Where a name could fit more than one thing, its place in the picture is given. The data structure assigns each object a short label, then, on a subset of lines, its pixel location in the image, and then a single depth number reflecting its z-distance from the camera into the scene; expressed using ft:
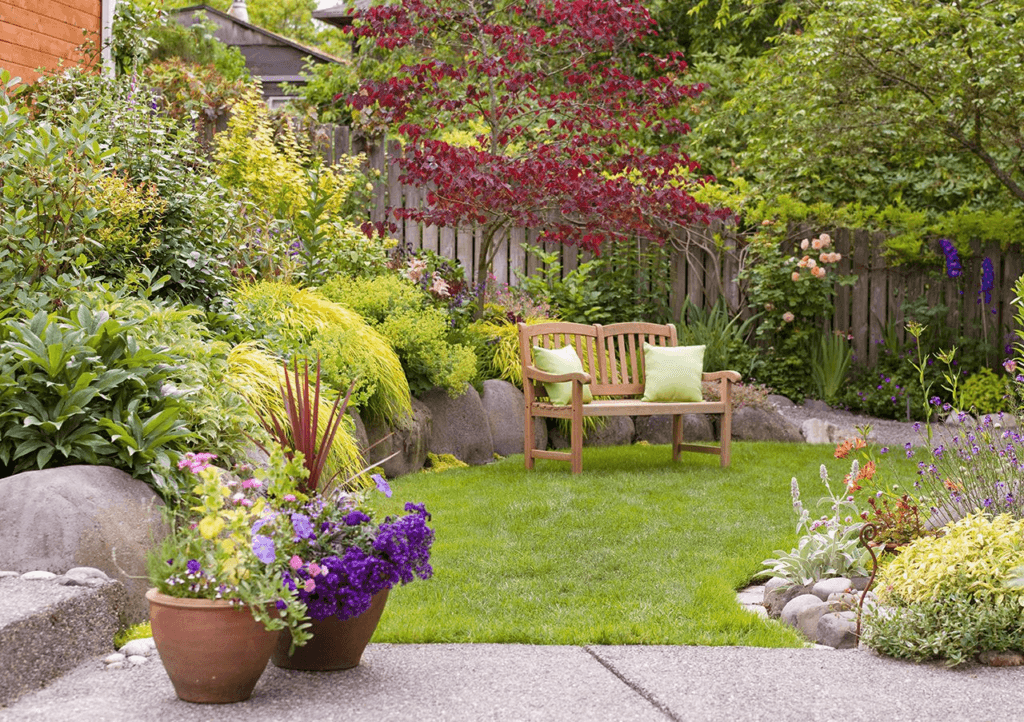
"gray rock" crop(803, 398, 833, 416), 30.86
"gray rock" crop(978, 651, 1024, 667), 10.94
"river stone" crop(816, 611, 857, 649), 12.00
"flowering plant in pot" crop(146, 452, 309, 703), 9.22
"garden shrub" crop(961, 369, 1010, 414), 29.84
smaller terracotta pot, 10.28
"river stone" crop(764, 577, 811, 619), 13.33
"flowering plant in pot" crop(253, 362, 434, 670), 9.75
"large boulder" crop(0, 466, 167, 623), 11.37
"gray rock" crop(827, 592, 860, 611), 12.54
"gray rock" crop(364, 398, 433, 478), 21.38
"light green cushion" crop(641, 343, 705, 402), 23.61
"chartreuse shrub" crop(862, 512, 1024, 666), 11.02
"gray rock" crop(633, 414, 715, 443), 28.07
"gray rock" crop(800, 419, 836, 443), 27.71
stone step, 9.71
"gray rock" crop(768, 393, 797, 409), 30.55
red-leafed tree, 25.40
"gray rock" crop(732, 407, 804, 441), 27.99
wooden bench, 22.43
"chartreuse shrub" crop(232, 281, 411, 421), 19.44
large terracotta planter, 9.20
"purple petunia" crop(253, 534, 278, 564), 9.19
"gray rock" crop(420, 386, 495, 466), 23.63
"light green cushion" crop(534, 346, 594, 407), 23.07
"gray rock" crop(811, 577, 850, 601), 13.02
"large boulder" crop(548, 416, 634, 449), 26.53
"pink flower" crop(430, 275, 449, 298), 26.40
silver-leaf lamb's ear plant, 13.69
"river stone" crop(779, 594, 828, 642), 12.45
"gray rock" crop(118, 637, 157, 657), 10.87
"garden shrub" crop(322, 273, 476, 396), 22.66
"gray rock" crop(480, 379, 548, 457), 25.53
